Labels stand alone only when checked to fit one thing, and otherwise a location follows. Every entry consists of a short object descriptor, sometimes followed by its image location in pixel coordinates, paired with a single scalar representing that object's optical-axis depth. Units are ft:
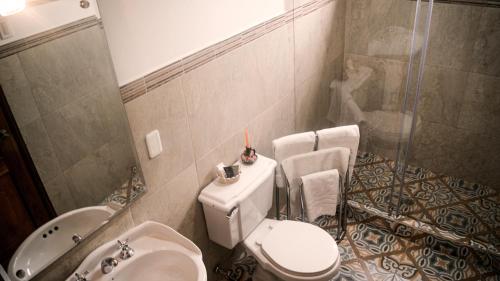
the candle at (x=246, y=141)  6.99
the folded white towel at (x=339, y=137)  7.61
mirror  3.90
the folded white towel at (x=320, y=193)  7.81
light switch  5.32
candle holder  7.00
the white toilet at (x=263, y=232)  6.37
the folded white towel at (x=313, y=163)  7.64
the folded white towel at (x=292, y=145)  7.41
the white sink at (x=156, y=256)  5.16
